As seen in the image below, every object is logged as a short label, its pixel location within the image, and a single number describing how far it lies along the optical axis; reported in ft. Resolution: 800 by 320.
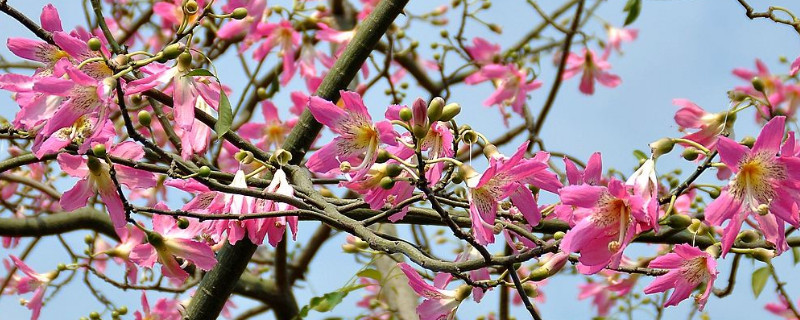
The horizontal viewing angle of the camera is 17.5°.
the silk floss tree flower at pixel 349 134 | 8.50
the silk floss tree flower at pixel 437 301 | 8.78
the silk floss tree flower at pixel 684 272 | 8.53
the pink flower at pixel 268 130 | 11.74
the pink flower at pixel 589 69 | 15.11
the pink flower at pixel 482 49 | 14.25
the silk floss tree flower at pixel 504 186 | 8.26
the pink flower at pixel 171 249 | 9.02
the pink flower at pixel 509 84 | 13.58
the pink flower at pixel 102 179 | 8.77
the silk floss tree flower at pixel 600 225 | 8.22
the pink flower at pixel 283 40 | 12.88
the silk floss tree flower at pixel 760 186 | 8.32
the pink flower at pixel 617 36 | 17.51
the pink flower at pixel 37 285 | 11.06
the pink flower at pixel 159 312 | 10.35
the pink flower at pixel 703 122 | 9.44
